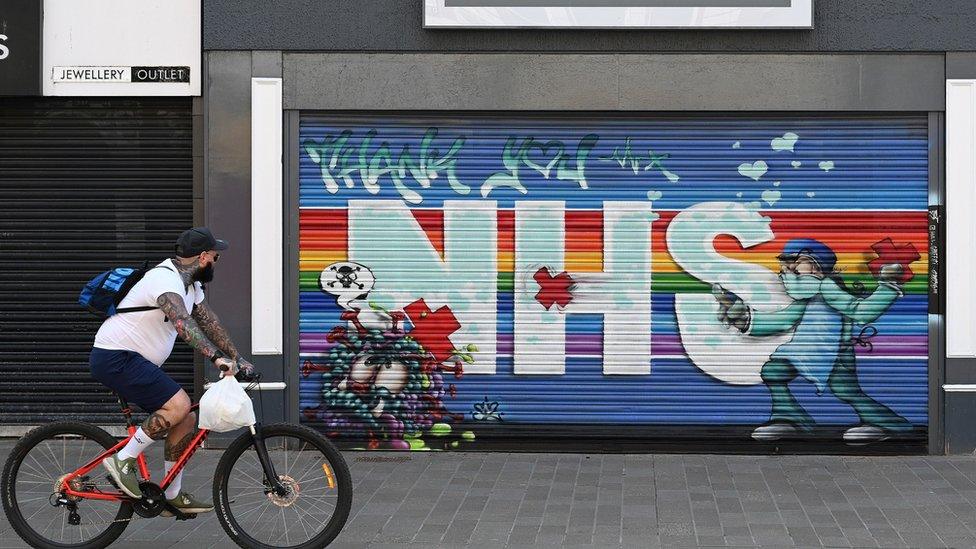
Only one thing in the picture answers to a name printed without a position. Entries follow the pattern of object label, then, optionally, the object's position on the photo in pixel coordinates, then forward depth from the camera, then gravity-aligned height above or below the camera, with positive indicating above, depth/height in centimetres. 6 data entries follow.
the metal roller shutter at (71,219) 1060 +42
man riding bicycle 683 -44
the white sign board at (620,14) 980 +201
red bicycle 666 -119
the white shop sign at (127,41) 1041 +189
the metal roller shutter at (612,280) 998 -9
